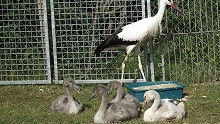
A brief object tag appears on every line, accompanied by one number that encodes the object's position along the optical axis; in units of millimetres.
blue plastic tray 9617
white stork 10398
